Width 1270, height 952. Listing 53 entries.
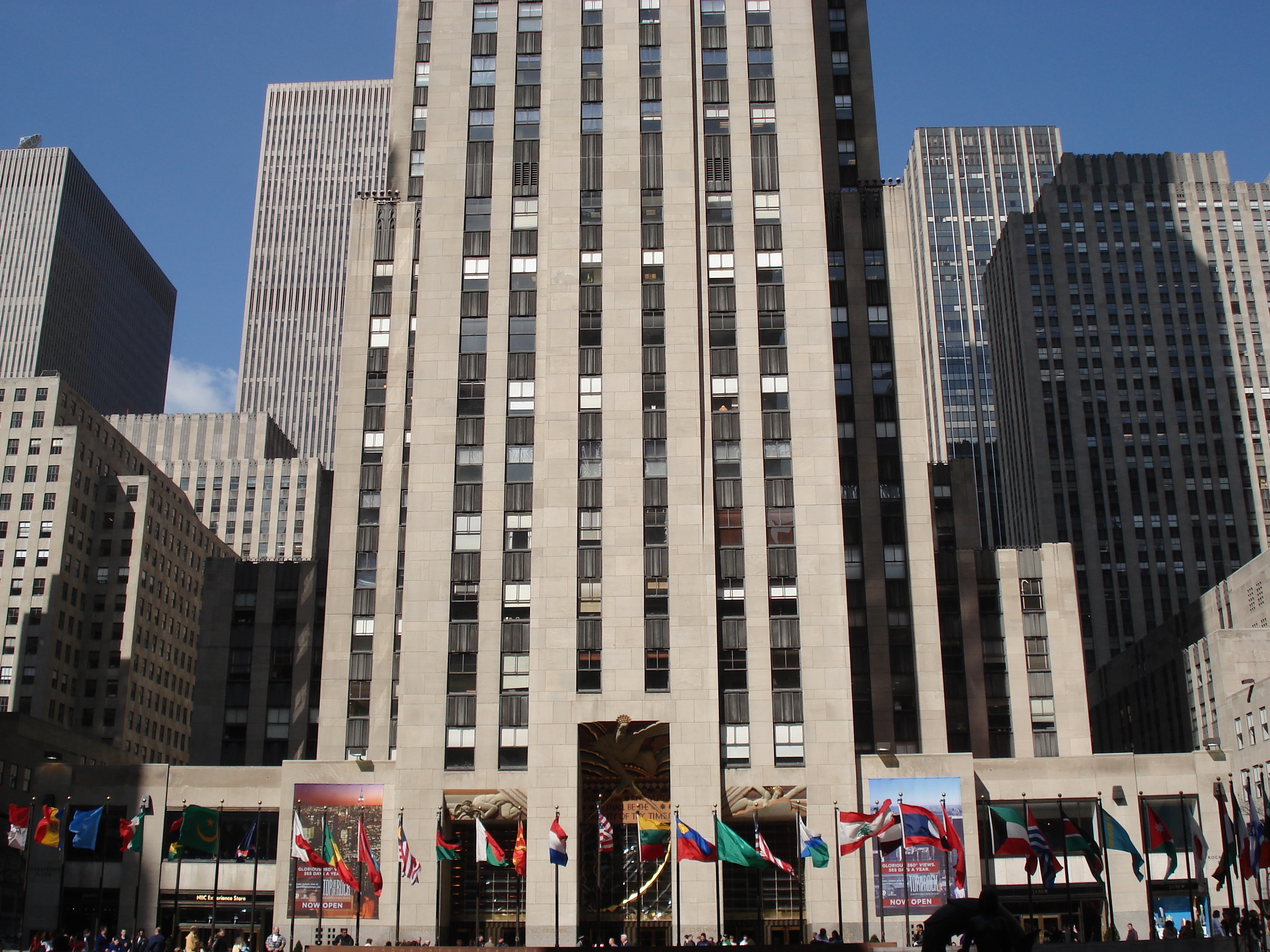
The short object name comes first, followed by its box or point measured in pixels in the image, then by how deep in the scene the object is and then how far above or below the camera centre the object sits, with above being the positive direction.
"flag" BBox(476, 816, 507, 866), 68.38 +2.48
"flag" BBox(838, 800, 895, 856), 66.00 +3.40
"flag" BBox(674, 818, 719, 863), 66.88 +2.55
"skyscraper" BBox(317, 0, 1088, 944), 80.12 +27.90
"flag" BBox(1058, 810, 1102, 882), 63.47 +2.30
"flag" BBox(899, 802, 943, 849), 68.12 +3.43
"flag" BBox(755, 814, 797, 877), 65.69 +2.15
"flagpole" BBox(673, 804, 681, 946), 74.13 -0.15
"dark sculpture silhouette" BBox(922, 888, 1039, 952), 20.48 -0.46
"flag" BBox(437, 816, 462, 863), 71.75 +2.57
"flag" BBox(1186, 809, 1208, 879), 72.00 +2.57
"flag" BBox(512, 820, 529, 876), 72.56 +2.51
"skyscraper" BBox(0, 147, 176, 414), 197.50 +79.07
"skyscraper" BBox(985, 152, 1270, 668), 160.62 +63.92
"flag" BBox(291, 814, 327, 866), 68.75 +2.67
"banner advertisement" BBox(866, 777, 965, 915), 76.44 +2.08
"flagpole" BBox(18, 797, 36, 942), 71.00 +1.59
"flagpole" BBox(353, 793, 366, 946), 68.99 -0.31
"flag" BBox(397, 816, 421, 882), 67.31 +1.88
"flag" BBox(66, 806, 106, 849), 65.44 +3.65
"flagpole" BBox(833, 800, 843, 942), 71.38 +2.09
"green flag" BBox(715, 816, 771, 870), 66.31 +2.31
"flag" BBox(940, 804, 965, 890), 76.32 +1.56
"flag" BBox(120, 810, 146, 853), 69.12 +3.52
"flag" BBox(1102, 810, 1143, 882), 65.00 +2.56
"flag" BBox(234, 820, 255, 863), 71.19 +2.97
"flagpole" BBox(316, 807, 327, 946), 72.50 +0.54
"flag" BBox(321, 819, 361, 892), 66.50 +2.13
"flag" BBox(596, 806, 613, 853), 68.44 +3.23
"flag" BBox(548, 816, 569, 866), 66.94 +2.63
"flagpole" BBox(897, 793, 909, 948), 68.11 +2.01
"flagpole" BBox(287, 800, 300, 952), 77.44 +1.44
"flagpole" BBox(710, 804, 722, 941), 74.00 -0.49
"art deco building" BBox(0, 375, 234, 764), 145.00 +35.96
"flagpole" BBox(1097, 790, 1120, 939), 66.31 +1.55
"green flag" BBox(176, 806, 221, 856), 70.62 +3.70
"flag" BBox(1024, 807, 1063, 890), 64.00 +1.80
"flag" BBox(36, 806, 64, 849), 67.81 +3.69
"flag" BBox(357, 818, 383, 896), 66.81 +2.06
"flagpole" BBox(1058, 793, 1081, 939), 73.56 +0.73
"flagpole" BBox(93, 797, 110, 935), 71.06 +0.96
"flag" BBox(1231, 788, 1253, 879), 60.88 +2.06
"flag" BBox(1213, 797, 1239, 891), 60.62 +1.75
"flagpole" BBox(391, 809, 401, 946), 73.75 -1.31
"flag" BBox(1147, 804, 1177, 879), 65.25 +2.68
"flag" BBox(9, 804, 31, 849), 65.31 +3.81
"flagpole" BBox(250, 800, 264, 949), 76.00 +2.94
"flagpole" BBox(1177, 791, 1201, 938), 71.57 +3.19
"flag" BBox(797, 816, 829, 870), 68.19 +2.47
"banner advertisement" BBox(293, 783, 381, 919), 77.88 +3.98
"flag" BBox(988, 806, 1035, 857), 64.56 +3.06
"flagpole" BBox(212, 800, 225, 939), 70.69 +1.13
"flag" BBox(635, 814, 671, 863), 72.81 +2.91
